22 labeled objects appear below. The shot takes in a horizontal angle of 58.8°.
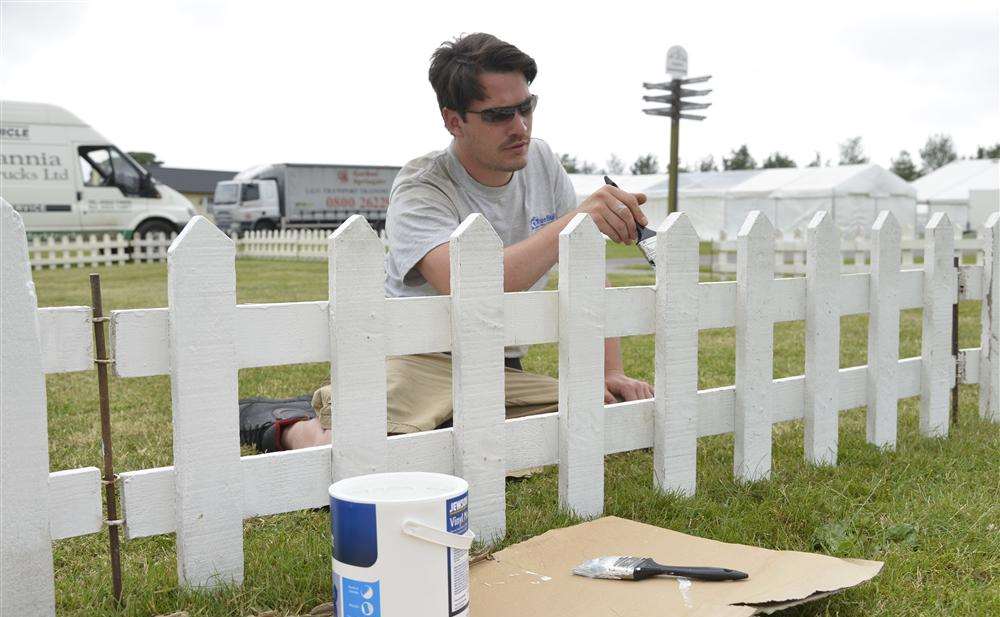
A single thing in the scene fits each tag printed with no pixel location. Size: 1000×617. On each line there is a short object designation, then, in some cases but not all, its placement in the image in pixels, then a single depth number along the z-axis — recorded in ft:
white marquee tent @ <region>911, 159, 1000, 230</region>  91.20
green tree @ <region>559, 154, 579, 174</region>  231.59
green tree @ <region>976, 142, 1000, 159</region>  227.01
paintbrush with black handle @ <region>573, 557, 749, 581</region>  6.56
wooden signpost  39.60
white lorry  102.42
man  9.06
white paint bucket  5.27
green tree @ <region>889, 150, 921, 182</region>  211.61
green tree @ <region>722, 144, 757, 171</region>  237.25
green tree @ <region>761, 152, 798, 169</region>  226.58
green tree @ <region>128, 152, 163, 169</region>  241.86
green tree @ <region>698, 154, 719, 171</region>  247.91
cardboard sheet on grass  6.23
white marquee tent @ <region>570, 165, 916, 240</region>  80.74
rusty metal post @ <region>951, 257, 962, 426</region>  12.52
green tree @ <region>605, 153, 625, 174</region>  272.19
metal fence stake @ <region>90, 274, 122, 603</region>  6.18
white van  58.18
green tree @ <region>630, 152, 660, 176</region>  253.44
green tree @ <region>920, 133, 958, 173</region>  259.80
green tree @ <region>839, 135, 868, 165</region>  255.50
